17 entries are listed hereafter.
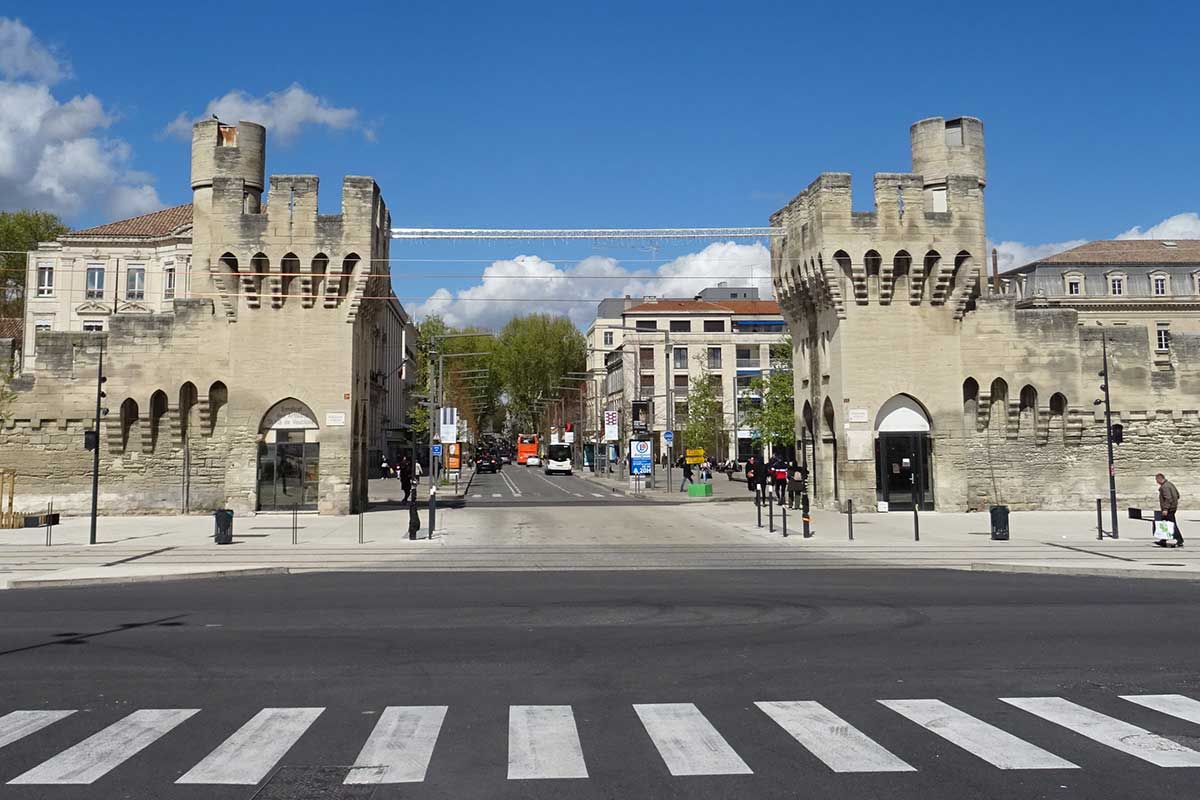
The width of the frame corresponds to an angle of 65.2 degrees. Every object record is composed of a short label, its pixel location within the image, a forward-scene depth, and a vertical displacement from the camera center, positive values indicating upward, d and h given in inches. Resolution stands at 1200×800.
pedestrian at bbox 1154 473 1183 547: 833.5 -39.6
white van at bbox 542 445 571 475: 3246.8 -0.9
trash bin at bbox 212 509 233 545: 903.7 -63.7
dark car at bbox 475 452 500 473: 3408.0 -14.5
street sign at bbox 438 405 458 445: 1234.4 +47.3
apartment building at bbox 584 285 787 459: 3703.2 +442.0
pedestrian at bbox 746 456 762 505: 1256.3 -25.0
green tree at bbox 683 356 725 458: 2655.0 +126.8
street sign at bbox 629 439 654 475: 1964.2 +3.1
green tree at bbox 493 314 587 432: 4616.1 +500.7
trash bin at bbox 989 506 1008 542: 916.0 -64.4
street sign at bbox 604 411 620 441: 2316.7 +81.2
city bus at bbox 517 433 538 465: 4566.9 +52.7
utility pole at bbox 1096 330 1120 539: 924.6 -13.2
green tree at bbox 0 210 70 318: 2689.5 +655.5
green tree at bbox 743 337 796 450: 2506.2 +124.5
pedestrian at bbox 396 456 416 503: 1332.2 -19.6
